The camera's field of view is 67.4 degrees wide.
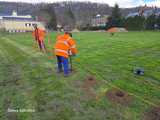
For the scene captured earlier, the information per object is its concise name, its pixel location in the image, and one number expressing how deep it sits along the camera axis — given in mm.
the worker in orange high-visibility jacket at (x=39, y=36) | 8552
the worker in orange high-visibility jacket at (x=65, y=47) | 4339
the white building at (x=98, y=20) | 53725
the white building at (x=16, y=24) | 44390
